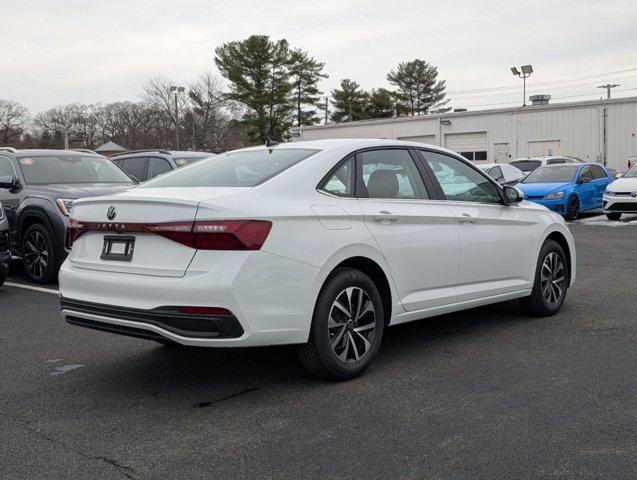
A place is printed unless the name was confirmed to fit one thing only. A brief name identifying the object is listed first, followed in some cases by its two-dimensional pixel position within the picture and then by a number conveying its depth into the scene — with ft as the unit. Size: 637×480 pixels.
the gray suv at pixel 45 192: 29.35
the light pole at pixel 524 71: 179.11
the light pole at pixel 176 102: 228.00
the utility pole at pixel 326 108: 249.96
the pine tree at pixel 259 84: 219.61
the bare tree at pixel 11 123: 314.76
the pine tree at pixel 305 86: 232.12
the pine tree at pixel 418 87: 261.85
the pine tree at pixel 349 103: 265.95
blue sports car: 60.70
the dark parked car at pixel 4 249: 27.89
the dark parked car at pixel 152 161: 42.83
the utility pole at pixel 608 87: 246.47
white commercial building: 117.39
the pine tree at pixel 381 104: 264.93
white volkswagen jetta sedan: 13.35
